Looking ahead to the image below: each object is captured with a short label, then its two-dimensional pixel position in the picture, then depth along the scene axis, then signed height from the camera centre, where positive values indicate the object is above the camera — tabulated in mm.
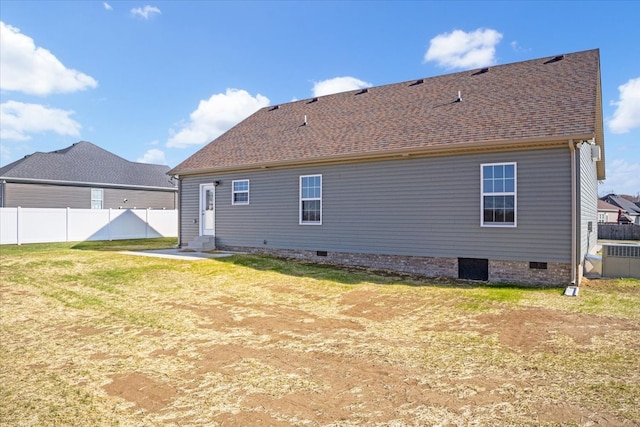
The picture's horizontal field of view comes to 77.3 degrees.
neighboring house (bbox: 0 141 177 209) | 23688 +2026
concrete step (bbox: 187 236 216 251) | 15805 -1188
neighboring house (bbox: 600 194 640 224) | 51888 +1063
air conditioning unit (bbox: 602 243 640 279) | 10562 -1254
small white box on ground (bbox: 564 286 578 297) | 8703 -1724
